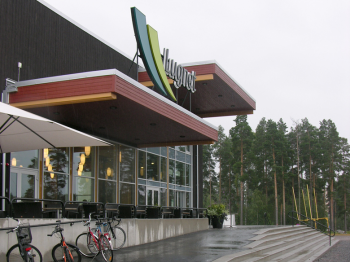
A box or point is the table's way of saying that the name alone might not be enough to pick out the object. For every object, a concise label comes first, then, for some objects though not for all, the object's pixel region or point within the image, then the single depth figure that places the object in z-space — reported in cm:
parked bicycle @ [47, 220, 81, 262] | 812
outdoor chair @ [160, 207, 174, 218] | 1638
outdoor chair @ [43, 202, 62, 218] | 1105
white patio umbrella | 873
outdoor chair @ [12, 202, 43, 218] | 889
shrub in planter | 2185
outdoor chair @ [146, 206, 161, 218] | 1492
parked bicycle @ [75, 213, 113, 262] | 945
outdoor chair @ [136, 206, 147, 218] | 1451
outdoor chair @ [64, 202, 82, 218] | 1172
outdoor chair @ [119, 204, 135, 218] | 1297
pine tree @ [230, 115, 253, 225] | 6112
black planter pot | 2183
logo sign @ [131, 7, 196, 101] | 1495
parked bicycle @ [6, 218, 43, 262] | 725
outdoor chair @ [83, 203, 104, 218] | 1170
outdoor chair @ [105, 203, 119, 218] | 1257
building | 1244
